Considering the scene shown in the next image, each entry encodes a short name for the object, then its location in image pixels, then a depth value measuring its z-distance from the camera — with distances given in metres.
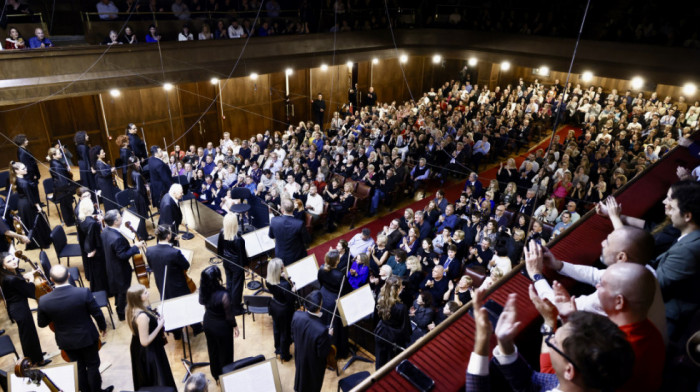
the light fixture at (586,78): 18.45
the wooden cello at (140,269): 5.41
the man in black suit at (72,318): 3.95
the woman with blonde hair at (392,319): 4.26
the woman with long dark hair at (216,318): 4.11
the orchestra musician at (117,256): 5.21
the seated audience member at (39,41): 9.19
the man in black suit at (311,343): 3.95
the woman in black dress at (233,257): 5.42
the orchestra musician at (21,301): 4.36
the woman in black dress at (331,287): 4.80
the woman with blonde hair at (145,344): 3.67
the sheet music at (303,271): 5.01
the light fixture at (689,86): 10.95
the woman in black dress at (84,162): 8.57
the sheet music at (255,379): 3.20
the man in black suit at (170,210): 6.68
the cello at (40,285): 4.71
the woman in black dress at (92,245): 5.52
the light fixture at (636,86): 17.01
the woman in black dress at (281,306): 4.51
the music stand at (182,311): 4.22
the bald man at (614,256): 2.31
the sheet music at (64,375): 3.37
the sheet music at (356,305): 4.20
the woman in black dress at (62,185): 7.62
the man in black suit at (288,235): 6.02
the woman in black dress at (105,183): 7.83
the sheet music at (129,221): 5.97
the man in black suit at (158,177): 8.33
